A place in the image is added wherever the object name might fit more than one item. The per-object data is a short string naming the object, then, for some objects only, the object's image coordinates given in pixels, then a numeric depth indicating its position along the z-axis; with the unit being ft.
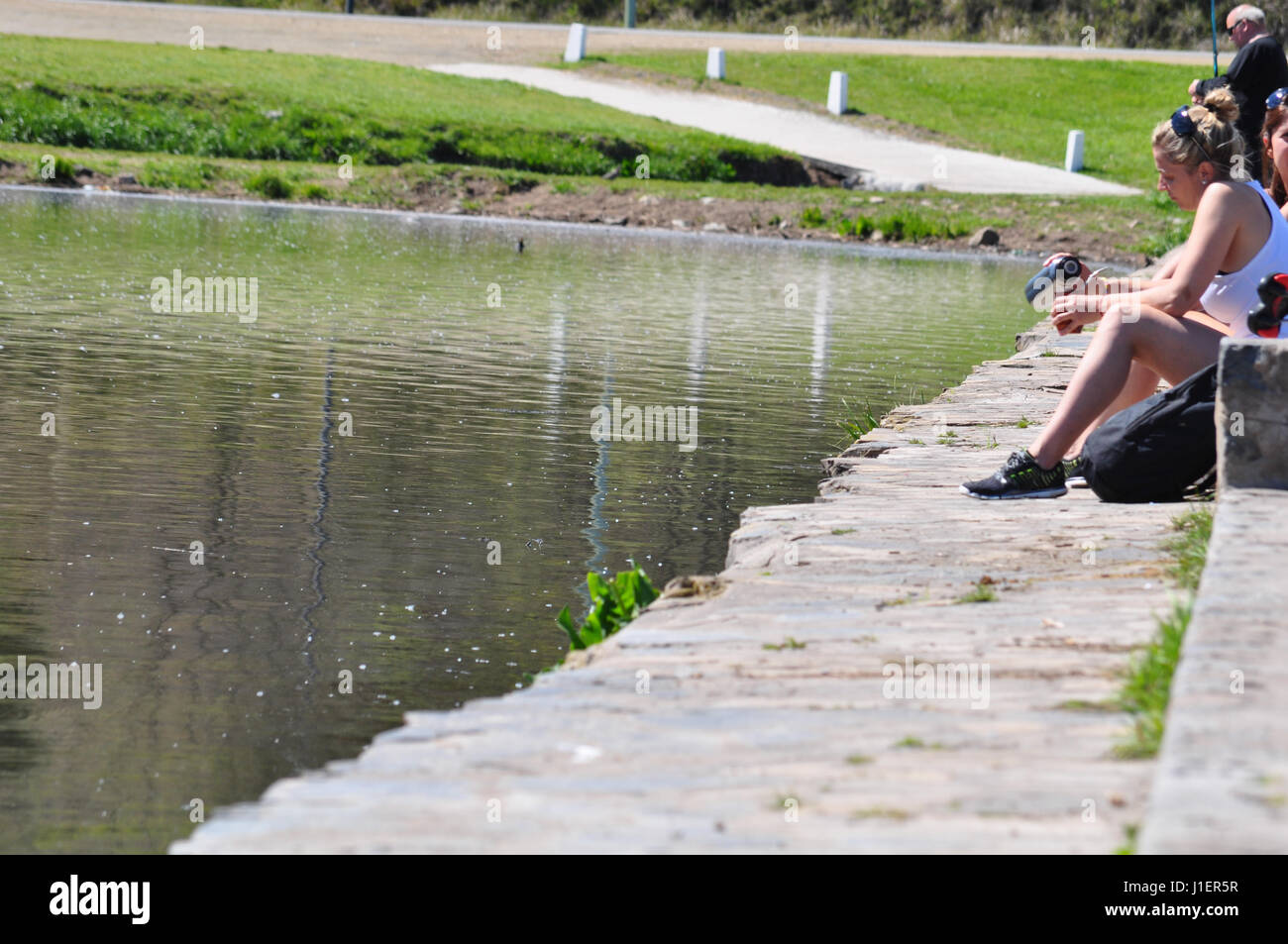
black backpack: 39.70
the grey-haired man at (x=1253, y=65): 62.90
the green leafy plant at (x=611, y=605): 38.60
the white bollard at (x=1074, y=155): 219.82
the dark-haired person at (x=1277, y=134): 56.95
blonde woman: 42.27
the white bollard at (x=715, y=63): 254.27
